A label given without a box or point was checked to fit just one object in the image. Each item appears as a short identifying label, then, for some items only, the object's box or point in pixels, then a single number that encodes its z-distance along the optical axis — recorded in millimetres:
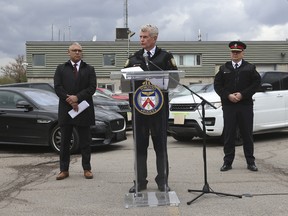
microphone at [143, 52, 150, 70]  4946
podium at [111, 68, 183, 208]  4777
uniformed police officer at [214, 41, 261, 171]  6574
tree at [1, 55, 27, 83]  62994
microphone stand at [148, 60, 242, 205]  5071
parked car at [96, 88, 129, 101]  15038
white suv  9039
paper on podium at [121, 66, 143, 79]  4766
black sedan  8375
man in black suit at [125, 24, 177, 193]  5031
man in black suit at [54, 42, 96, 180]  6105
